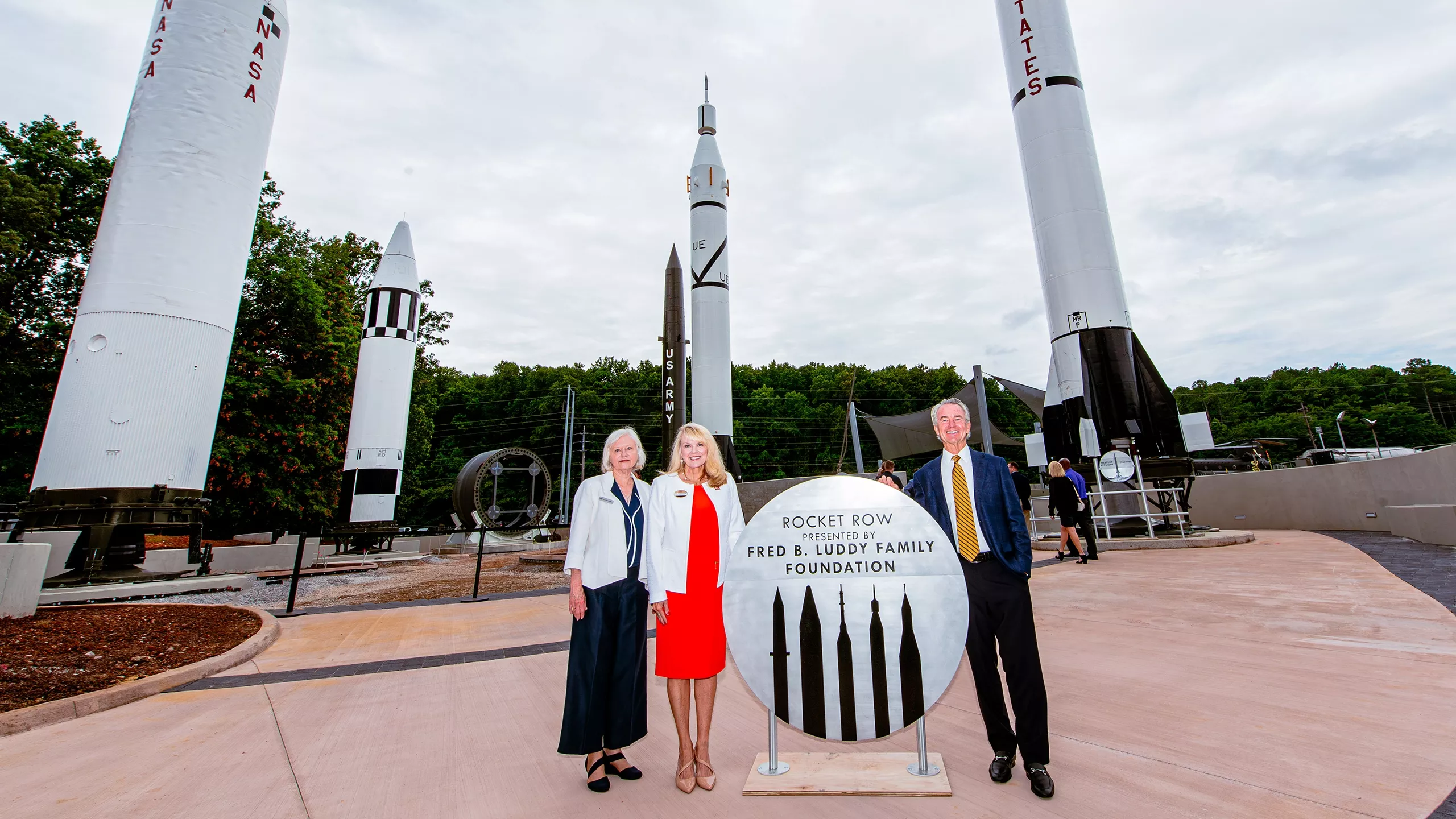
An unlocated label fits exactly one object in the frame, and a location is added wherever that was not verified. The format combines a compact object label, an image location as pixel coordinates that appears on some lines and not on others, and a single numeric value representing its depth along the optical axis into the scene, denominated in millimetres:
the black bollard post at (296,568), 7518
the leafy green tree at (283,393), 17969
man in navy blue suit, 2455
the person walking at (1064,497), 9281
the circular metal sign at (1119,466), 11383
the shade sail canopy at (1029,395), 23312
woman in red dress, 2633
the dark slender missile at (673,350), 20375
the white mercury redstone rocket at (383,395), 16672
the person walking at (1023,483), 5929
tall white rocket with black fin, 13188
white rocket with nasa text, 9289
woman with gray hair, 2674
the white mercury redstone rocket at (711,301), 19000
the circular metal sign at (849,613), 2496
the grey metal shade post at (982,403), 12117
